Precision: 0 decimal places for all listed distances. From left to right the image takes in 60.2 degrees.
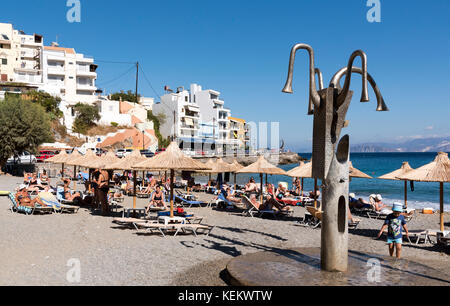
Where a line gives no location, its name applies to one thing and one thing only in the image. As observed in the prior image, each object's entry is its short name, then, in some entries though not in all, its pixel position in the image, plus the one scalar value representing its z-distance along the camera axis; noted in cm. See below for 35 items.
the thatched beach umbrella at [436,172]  1036
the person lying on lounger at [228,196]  1817
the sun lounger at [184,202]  1862
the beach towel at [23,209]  1384
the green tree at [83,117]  5800
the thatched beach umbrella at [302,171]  1538
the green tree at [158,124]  6822
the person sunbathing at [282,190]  2035
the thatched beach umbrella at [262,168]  1675
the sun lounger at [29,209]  1380
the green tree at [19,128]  3309
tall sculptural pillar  648
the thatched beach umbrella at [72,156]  1998
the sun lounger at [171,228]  1066
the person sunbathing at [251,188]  1935
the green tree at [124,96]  7351
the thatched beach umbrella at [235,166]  2358
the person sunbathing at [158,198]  1397
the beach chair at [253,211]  1508
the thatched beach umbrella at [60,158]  2106
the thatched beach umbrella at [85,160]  1684
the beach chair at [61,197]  1601
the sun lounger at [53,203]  1413
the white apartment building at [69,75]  6166
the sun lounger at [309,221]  1316
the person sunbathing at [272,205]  1525
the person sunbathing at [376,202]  1666
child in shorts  789
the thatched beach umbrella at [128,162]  1410
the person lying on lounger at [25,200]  1406
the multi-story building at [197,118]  7206
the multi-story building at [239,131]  8731
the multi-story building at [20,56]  5888
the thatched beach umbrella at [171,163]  1134
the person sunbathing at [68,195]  1686
